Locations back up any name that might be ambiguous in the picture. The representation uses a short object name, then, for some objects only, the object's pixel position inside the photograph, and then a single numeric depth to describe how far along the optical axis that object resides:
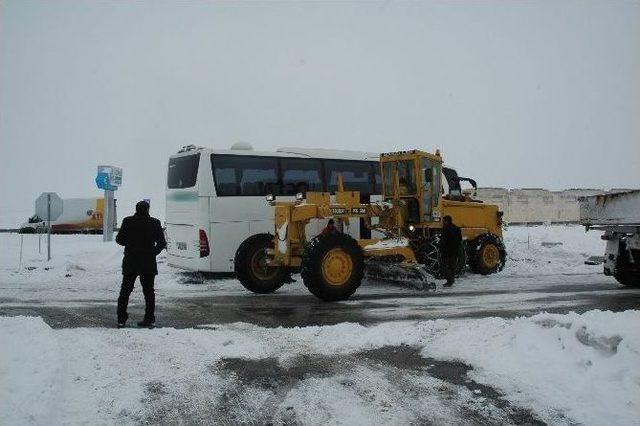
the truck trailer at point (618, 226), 10.23
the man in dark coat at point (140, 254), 7.10
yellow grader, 9.51
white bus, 12.46
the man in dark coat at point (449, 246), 11.95
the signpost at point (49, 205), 16.58
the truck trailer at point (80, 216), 41.00
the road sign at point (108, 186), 24.11
